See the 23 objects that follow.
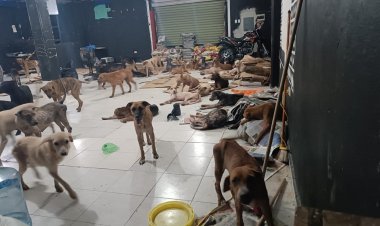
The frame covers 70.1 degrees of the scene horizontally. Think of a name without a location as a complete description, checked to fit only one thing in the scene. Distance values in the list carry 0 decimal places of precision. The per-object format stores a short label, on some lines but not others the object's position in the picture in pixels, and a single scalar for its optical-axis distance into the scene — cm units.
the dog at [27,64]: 1193
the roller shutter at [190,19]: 1353
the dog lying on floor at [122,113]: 562
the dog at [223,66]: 977
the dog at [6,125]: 388
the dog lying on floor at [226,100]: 568
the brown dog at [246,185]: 185
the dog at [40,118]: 394
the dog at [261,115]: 356
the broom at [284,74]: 192
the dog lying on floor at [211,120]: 460
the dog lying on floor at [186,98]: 640
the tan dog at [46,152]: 275
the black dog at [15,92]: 570
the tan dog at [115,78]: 784
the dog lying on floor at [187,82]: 744
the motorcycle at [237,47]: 1002
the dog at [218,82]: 735
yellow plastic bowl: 216
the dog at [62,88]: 636
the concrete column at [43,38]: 930
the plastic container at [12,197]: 218
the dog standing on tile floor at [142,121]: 355
